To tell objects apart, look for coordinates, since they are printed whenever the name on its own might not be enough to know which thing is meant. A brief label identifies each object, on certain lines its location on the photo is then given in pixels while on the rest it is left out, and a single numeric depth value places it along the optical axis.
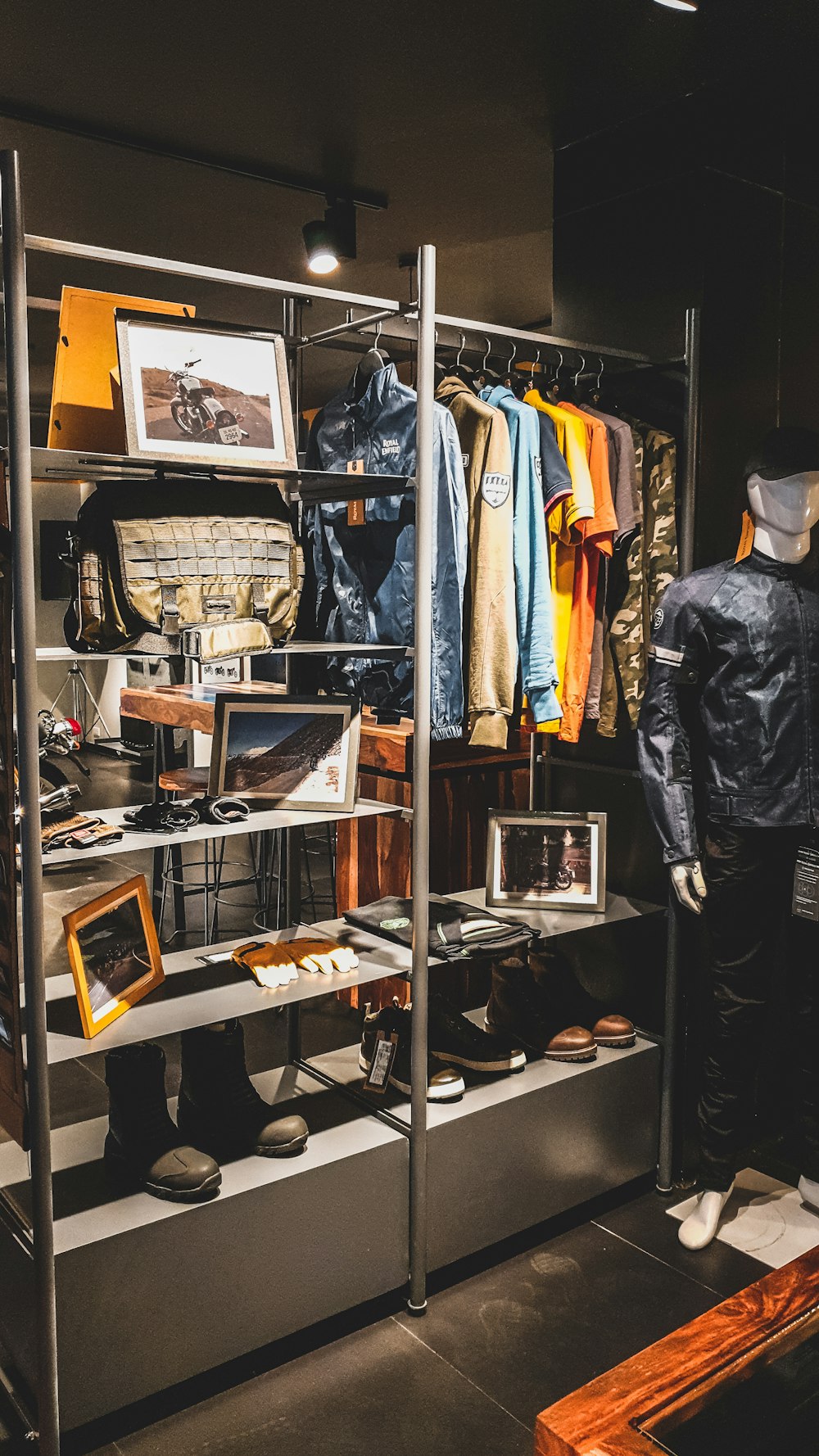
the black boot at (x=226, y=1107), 2.39
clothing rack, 1.80
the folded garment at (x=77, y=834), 2.08
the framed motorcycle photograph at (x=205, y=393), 2.05
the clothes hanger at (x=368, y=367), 2.63
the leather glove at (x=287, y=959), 2.42
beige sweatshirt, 2.58
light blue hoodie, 2.64
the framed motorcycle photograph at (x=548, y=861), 2.96
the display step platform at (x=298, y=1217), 2.06
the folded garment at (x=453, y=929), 2.61
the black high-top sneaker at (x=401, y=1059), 2.63
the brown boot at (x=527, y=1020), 2.88
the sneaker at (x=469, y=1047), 2.77
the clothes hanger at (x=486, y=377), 2.86
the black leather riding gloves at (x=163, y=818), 2.23
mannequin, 2.66
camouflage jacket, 2.89
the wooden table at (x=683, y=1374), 1.37
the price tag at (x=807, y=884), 2.69
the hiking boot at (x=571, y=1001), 2.97
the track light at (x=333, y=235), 3.98
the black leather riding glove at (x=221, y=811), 2.32
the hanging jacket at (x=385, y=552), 2.51
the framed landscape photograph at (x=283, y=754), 2.47
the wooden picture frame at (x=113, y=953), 2.11
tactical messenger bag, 2.07
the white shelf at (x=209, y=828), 2.04
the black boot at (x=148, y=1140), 2.18
